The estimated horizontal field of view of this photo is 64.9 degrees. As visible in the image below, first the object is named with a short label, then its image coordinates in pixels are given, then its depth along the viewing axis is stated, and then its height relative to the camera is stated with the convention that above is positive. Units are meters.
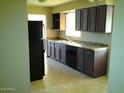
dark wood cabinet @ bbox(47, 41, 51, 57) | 4.83 -0.55
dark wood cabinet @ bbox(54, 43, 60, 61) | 4.35 -0.68
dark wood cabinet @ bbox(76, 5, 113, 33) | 2.95 +0.59
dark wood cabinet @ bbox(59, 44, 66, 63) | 4.04 -0.69
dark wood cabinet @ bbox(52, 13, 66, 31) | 4.76 +0.76
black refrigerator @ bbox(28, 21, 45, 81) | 2.75 -0.36
